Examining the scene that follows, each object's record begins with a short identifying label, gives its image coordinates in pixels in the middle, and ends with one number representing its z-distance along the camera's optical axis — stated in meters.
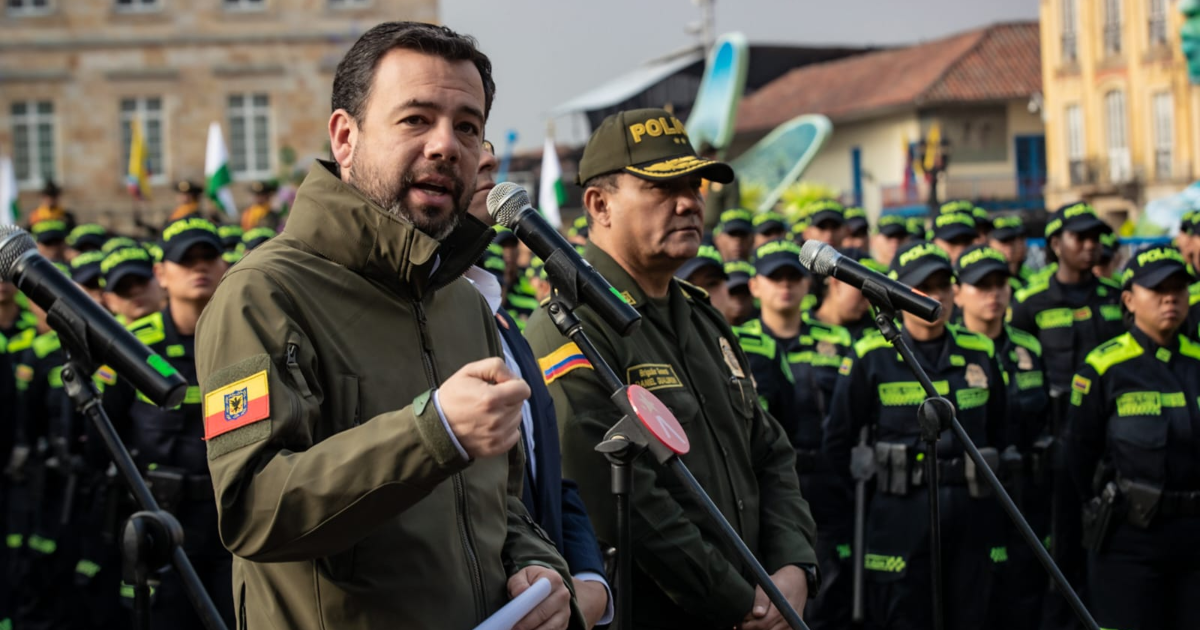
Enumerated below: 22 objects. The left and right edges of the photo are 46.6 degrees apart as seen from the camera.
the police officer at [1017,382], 7.15
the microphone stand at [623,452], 3.26
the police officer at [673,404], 4.11
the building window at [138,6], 44.78
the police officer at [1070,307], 9.55
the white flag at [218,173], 20.69
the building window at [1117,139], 48.75
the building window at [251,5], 44.97
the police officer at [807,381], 7.45
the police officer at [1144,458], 6.54
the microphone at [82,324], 2.77
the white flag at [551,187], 19.66
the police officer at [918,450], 6.59
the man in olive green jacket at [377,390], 2.48
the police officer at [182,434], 6.02
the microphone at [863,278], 4.30
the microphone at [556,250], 3.29
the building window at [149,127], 44.62
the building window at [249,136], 45.12
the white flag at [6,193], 19.31
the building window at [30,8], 44.38
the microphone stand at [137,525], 2.78
